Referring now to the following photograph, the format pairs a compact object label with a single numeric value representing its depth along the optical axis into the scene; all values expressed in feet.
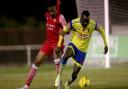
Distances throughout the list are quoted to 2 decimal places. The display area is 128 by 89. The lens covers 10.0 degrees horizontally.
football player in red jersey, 66.28
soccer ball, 63.82
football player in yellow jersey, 64.23
